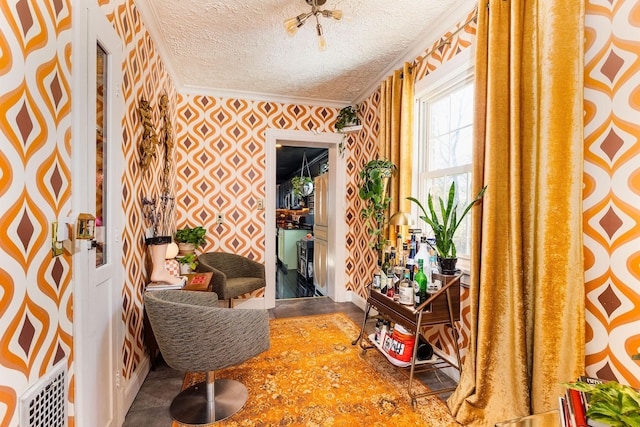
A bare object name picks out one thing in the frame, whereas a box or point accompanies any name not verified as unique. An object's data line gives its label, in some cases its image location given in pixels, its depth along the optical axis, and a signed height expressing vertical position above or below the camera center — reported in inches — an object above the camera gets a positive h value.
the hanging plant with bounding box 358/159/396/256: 110.3 +6.6
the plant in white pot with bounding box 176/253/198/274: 106.0 -21.0
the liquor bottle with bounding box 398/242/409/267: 90.3 -15.9
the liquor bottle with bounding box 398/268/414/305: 81.2 -23.4
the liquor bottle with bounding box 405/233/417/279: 83.9 -15.3
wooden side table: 90.6 -36.5
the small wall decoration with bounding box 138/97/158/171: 84.6 +20.6
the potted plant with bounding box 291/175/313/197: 265.0 +19.1
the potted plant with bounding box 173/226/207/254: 122.9 -12.8
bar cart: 76.3 -28.8
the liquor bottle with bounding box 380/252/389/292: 93.5 -22.1
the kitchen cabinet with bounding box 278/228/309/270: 271.3 -36.7
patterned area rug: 71.7 -51.8
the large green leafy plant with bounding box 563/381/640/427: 32.5 -22.7
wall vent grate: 36.9 -26.8
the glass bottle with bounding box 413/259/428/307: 79.7 -21.7
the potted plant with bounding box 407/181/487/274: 79.3 -8.6
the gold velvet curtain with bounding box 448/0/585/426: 55.9 -1.2
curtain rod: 80.5 +52.4
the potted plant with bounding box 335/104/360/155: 153.3 +46.5
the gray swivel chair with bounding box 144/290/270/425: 64.1 -31.2
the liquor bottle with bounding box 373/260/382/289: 97.4 -24.5
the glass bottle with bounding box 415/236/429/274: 85.4 -13.5
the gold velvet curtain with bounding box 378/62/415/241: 109.3 +29.9
